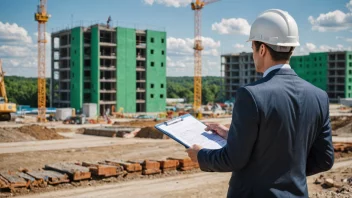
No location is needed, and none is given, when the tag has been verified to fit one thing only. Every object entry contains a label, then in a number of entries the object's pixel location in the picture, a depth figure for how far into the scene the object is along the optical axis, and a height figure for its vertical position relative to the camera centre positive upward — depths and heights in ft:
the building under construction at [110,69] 200.13 +12.67
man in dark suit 7.14 -0.54
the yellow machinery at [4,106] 124.16 -3.53
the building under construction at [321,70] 288.30 +17.18
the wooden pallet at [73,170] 38.81 -7.34
